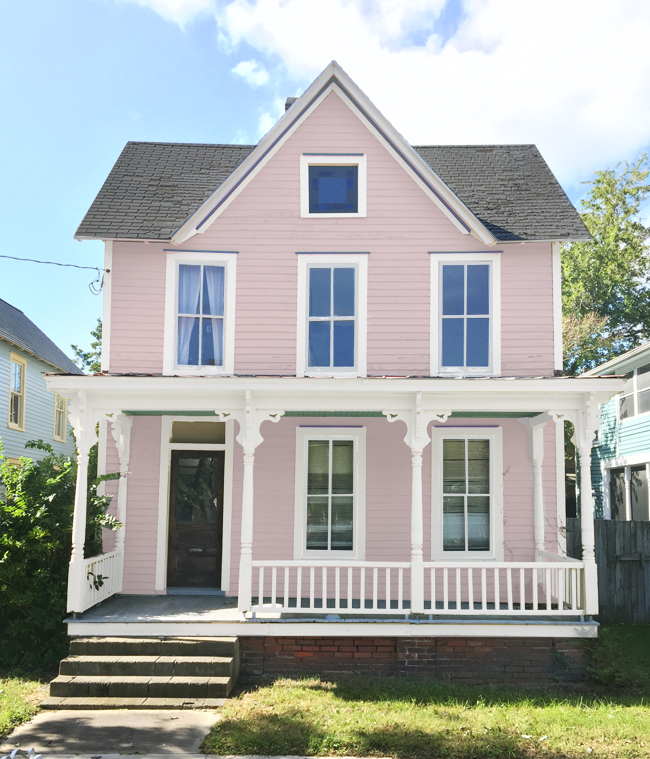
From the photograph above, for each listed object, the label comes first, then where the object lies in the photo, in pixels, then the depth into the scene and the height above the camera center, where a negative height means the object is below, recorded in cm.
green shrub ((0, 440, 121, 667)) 930 -118
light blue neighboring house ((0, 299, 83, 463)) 1925 +236
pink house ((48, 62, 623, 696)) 1095 +198
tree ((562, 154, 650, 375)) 2902 +824
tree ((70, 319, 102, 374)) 3822 +646
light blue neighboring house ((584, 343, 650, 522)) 1773 +89
